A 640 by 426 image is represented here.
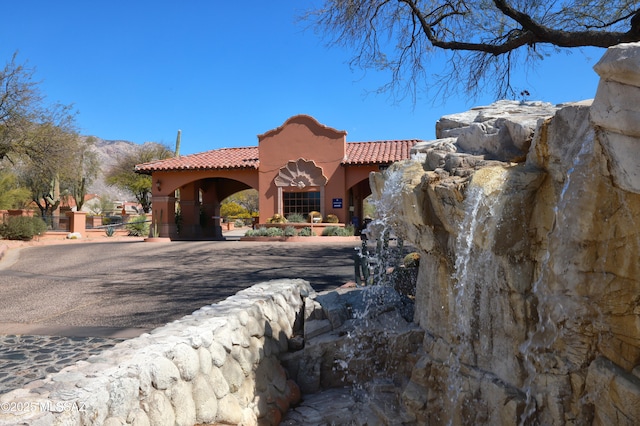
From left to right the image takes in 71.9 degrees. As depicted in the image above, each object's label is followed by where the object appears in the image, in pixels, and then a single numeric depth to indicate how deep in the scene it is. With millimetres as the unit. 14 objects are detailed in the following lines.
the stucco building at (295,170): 19438
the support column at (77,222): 21844
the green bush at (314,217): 18891
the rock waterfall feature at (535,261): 2229
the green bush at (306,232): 17688
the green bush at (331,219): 18922
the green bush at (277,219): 19375
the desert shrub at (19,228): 17547
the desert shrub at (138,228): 23719
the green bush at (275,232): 17855
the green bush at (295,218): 19141
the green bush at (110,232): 23328
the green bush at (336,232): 17641
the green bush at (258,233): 18034
